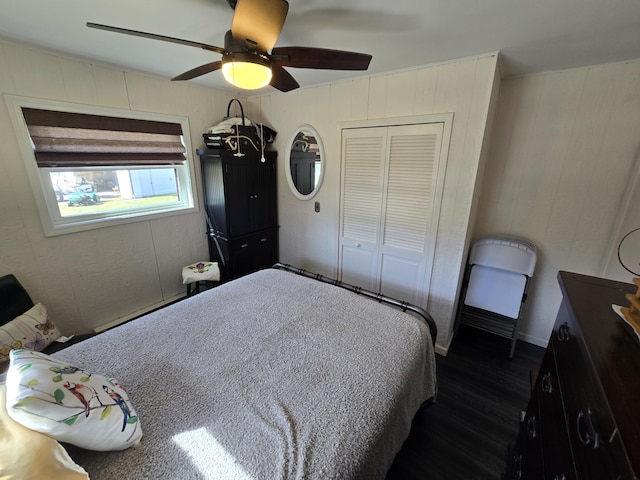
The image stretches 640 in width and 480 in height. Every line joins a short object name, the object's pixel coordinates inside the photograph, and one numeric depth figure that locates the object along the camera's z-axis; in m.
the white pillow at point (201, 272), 2.70
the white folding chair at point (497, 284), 2.27
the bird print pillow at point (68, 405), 0.74
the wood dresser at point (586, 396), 0.57
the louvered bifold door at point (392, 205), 2.22
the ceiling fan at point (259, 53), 1.06
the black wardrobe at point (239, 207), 2.80
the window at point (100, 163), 2.03
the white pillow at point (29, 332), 1.67
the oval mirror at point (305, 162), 2.83
